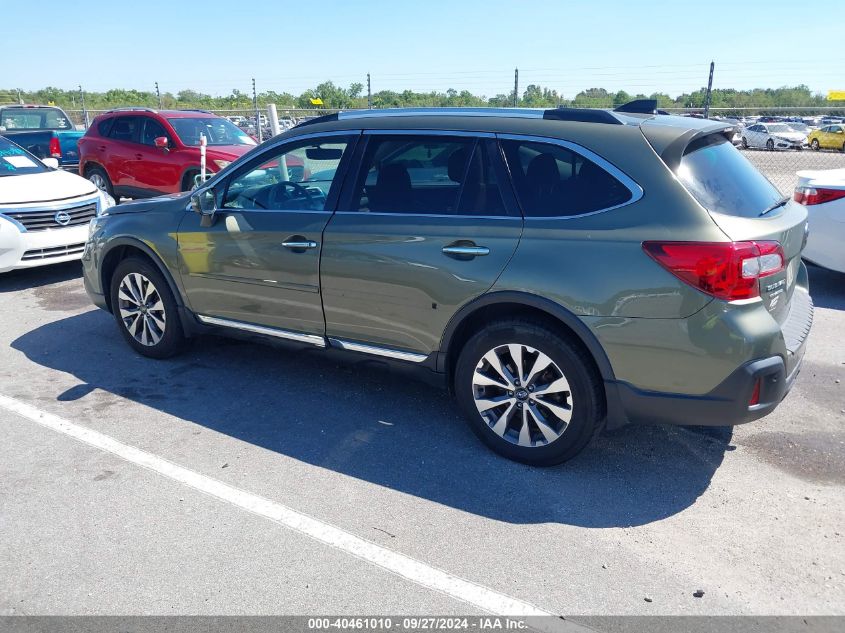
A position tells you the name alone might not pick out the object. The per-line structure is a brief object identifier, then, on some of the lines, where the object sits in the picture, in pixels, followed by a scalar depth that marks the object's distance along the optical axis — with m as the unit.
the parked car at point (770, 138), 34.12
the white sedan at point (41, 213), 7.49
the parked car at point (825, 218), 6.74
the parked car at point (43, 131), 15.44
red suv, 11.32
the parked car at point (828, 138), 33.59
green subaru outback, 3.28
